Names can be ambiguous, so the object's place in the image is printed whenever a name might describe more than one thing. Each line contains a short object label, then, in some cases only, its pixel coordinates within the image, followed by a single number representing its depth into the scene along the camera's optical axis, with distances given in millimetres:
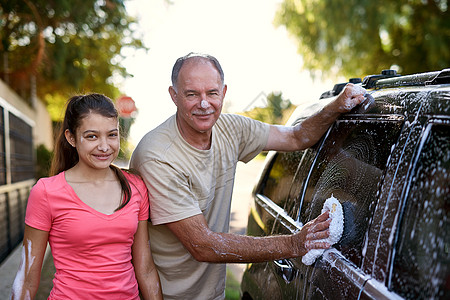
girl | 2158
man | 2307
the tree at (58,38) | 8539
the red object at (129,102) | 15883
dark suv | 1349
